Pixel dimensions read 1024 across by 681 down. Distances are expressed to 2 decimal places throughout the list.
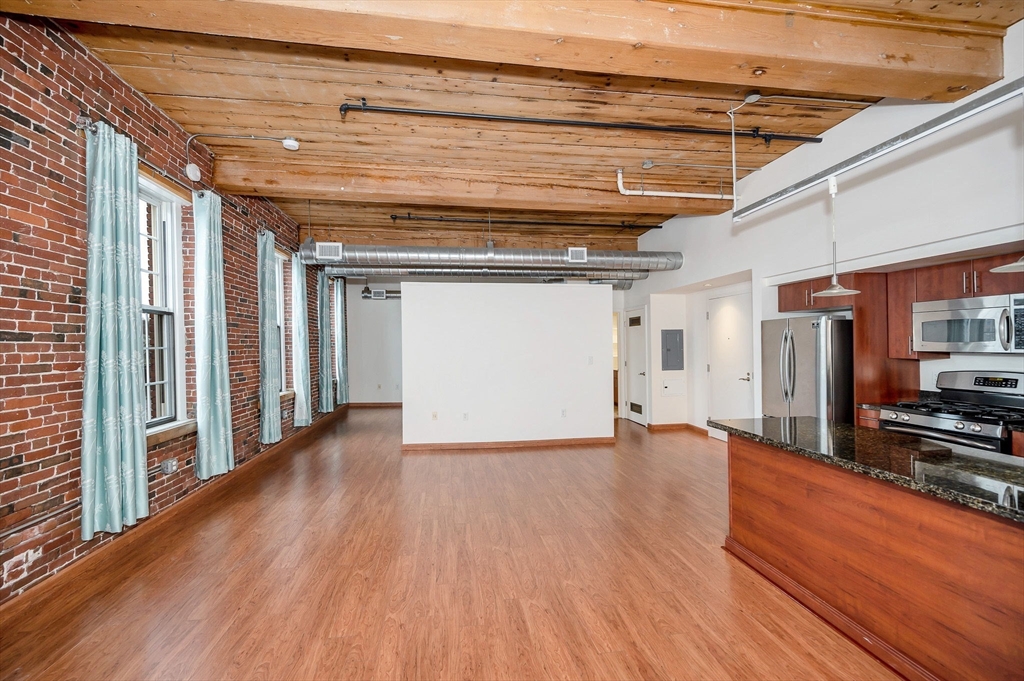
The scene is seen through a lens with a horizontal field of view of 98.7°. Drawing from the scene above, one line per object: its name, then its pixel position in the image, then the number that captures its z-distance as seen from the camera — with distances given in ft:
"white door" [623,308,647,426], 25.35
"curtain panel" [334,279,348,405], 30.42
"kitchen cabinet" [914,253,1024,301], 9.94
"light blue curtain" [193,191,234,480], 13.26
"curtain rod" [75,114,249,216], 9.23
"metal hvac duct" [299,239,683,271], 20.54
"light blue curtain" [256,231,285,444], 17.84
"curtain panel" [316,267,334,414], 26.89
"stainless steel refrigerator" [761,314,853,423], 13.43
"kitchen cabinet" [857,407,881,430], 12.41
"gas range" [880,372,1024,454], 9.70
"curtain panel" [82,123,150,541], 9.09
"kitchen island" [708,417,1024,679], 5.36
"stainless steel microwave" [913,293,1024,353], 9.98
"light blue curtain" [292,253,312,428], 22.40
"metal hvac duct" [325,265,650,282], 23.73
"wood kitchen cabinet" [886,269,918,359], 12.09
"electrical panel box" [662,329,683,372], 24.50
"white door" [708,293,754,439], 19.69
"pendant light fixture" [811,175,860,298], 8.75
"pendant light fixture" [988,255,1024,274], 6.58
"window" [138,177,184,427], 12.42
